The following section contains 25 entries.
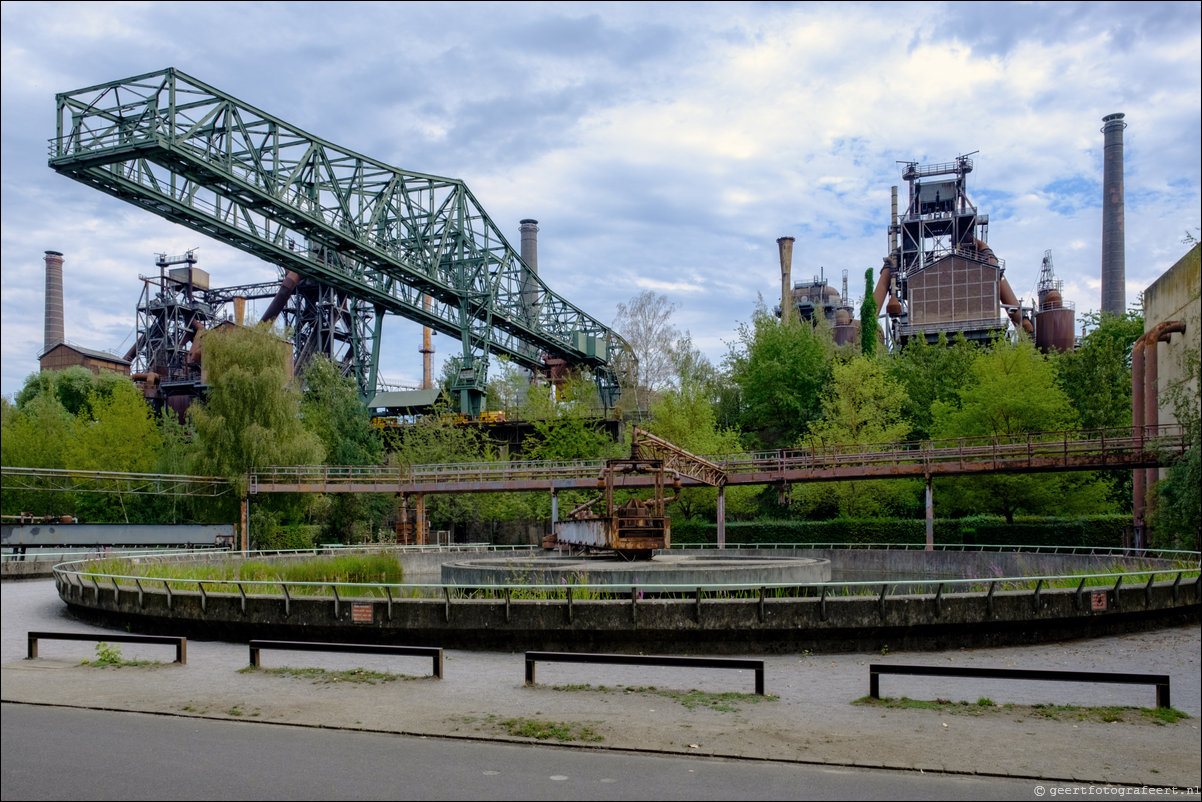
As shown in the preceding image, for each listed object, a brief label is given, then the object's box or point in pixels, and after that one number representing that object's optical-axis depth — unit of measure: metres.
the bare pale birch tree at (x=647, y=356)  77.31
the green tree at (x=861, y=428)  48.47
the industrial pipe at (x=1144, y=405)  34.57
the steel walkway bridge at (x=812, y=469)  36.88
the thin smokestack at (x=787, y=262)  91.12
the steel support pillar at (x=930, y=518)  38.84
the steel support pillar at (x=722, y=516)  42.44
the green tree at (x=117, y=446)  42.28
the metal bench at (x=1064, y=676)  10.75
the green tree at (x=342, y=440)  54.88
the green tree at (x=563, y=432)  61.35
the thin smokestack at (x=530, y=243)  104.19
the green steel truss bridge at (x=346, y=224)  51.72
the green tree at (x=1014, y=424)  42.47
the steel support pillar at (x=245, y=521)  43.62
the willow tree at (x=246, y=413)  46.00
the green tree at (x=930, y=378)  56.28
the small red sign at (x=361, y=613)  17.12
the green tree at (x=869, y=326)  68.12
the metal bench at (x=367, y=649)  13.28
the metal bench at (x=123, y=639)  13.65
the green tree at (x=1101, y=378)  51.06
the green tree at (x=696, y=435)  50.50
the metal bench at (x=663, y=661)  11.91
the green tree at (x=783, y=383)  62.09
